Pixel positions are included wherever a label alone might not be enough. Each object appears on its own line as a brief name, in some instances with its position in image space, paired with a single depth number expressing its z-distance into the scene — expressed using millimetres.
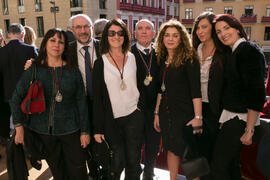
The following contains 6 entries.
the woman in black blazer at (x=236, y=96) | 1811
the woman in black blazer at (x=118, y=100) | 2199
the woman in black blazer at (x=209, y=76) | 2117
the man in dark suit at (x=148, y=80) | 2574
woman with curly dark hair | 2176
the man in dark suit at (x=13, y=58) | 3143
